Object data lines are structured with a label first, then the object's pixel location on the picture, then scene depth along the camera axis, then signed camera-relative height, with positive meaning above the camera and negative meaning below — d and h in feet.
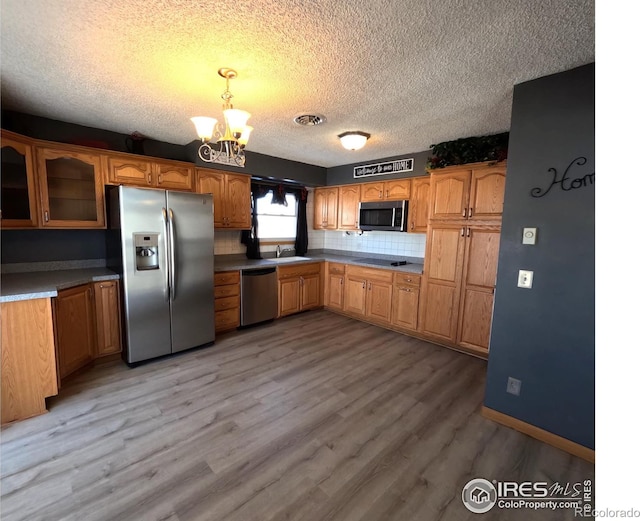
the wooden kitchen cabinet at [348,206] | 14.98 +1.41
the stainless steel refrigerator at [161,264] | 9.09 -1.18
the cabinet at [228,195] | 12.07 +1.57
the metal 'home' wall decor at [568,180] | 5.81 +1.18
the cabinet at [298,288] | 14.01 -2.81
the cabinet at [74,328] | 7.95 -2.90
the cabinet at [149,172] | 9.89 +2.06
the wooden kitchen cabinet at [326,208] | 16.07 +1.40
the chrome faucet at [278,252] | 16.10 -1.11
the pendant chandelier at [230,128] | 6.19 +2.24
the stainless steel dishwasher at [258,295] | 12.55 -2.84
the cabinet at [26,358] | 6.72 -3.15
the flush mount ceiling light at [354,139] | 9.74 +3.18
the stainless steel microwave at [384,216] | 12.98 +0.86
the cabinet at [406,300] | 12.24 -2.81
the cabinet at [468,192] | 9.78 +1.55
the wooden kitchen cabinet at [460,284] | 10.19 -1.80
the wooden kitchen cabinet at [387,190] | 13.03 +2.05
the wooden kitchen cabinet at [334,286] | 15.06 -2.79
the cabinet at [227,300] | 11.91 -2.88
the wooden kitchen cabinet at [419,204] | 12.40 +1.32
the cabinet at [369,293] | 13.16 -2.79
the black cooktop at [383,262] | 13.70 -1.37
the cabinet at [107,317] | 9.21 -2.86
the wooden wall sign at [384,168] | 13.00 +3.14
